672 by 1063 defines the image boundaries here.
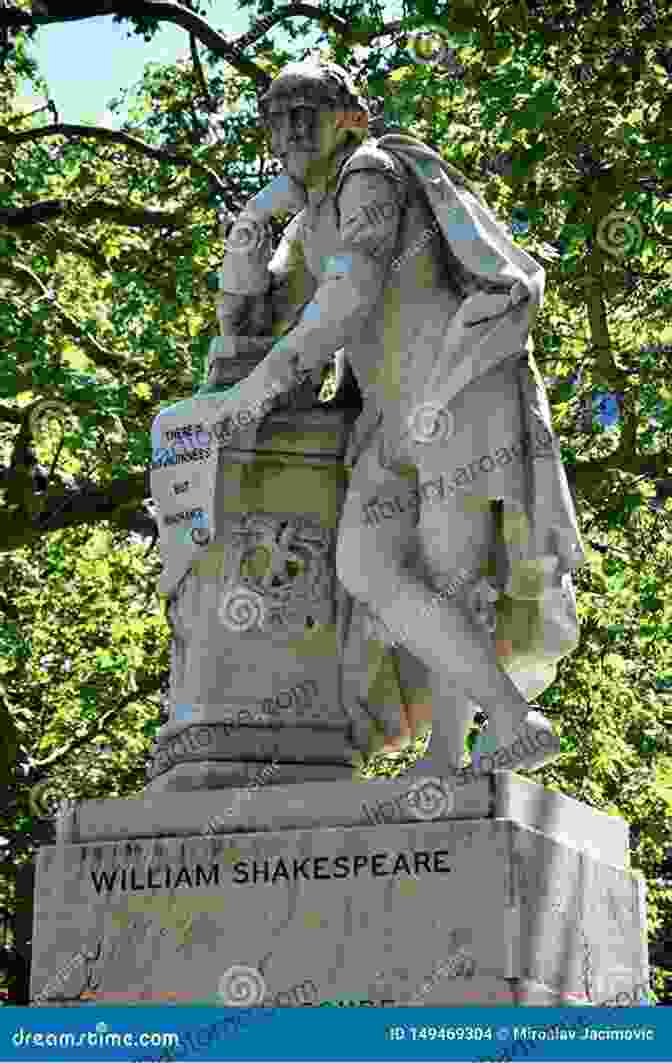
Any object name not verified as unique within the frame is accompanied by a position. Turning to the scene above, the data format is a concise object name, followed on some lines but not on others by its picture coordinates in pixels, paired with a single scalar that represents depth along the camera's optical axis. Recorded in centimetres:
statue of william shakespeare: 766
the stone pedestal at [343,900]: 695
